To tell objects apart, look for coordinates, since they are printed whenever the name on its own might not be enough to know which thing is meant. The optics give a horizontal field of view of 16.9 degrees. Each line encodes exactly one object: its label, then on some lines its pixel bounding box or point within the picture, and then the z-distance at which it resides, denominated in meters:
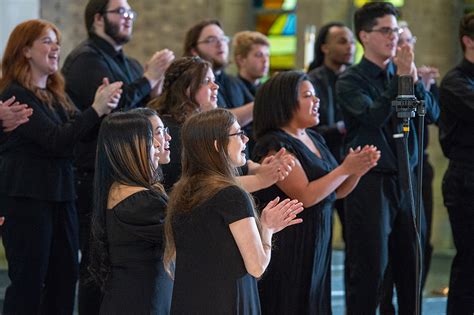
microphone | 6.91
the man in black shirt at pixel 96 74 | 8.91
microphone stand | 6.86
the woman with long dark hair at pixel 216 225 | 6.21
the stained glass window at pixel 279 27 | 16.91
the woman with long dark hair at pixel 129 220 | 6.63
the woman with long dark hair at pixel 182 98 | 7.96
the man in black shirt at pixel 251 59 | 11.51
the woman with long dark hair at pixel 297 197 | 8.12
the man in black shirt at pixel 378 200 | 8.80
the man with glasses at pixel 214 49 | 10.36
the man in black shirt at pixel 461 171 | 8.99
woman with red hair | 8.45
